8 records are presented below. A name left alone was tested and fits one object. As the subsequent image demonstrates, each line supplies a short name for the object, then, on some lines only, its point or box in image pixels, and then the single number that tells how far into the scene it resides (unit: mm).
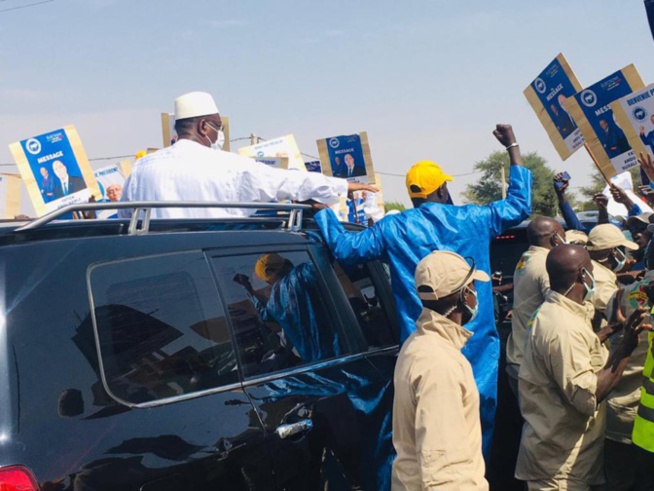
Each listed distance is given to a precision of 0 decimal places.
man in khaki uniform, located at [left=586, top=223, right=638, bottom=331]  5445
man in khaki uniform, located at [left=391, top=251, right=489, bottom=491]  2787
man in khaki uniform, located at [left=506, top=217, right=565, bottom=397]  5207
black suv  2451
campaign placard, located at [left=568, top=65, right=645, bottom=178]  7652
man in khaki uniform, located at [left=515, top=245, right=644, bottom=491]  3922
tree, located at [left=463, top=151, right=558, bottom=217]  59325
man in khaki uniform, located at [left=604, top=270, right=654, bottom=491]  4402
